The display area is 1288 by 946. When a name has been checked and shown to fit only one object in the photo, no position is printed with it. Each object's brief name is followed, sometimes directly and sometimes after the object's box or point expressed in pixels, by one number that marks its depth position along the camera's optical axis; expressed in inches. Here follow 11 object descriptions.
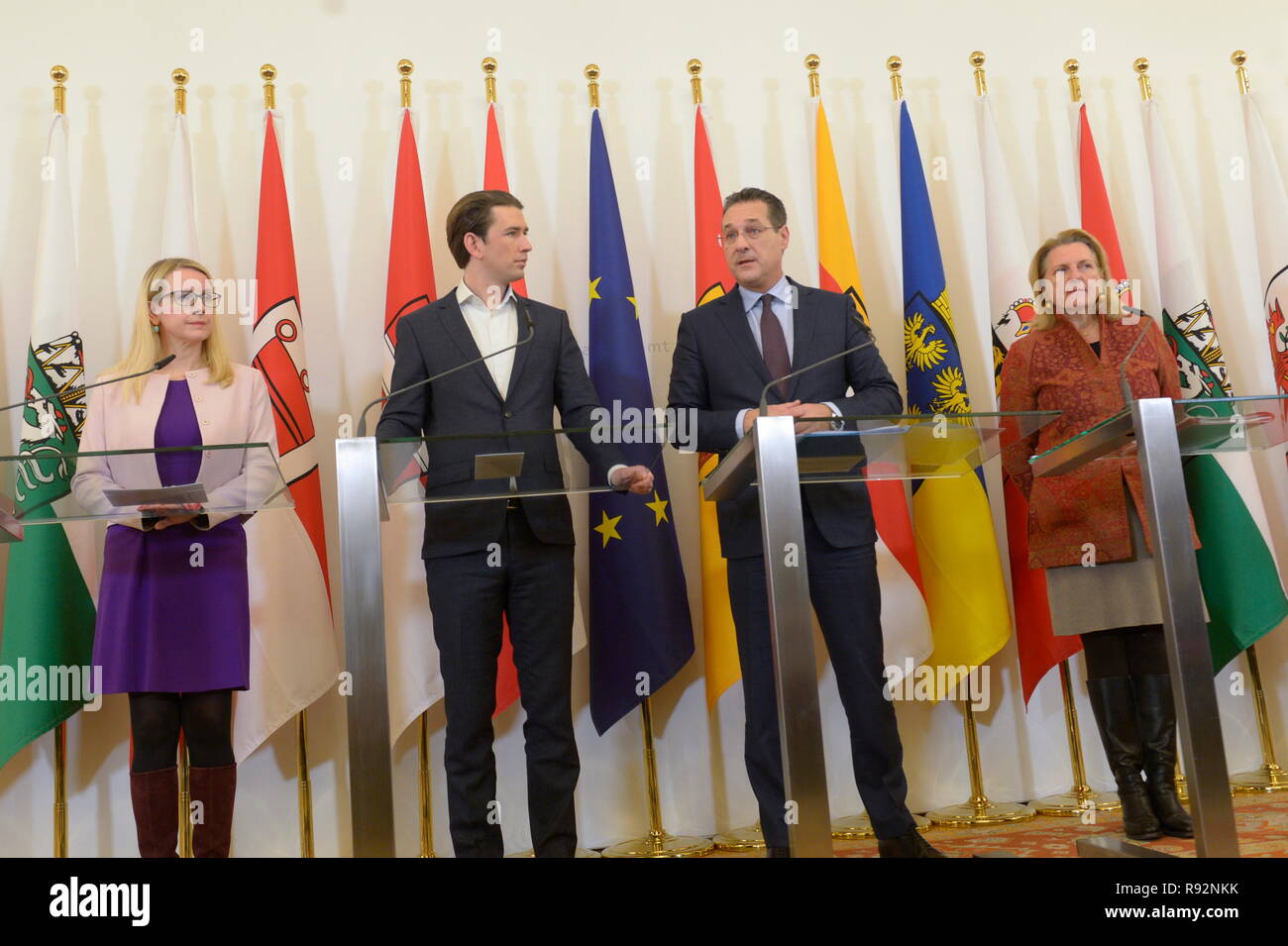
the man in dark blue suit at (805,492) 106.3
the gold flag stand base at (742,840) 137.7
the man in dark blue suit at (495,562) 107.6
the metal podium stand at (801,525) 78.2
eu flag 137.4
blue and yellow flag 143.3
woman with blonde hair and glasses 110.9
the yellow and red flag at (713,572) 141.9
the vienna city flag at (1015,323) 143.8
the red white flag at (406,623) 135.5
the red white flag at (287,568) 133.3
